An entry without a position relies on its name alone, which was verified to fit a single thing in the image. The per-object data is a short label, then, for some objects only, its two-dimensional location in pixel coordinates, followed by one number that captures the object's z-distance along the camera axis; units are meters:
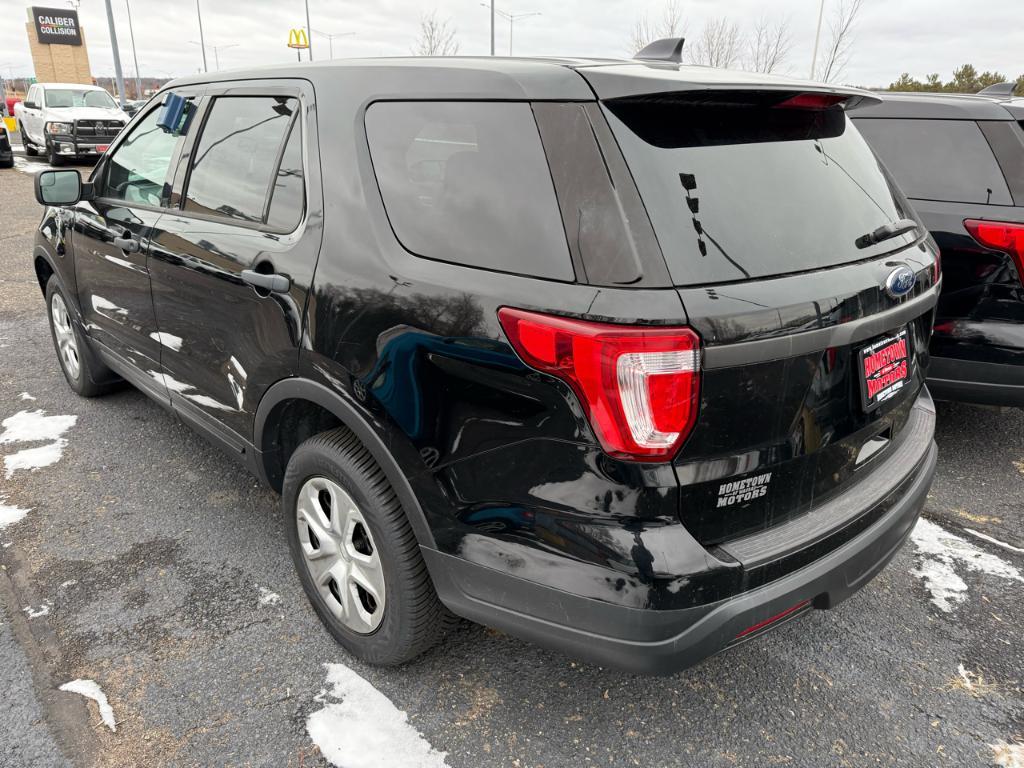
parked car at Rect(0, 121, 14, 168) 17.08
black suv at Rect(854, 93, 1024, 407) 3.40
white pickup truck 17.08
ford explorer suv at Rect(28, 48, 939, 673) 1.61
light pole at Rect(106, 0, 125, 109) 23.61
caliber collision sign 51.88
